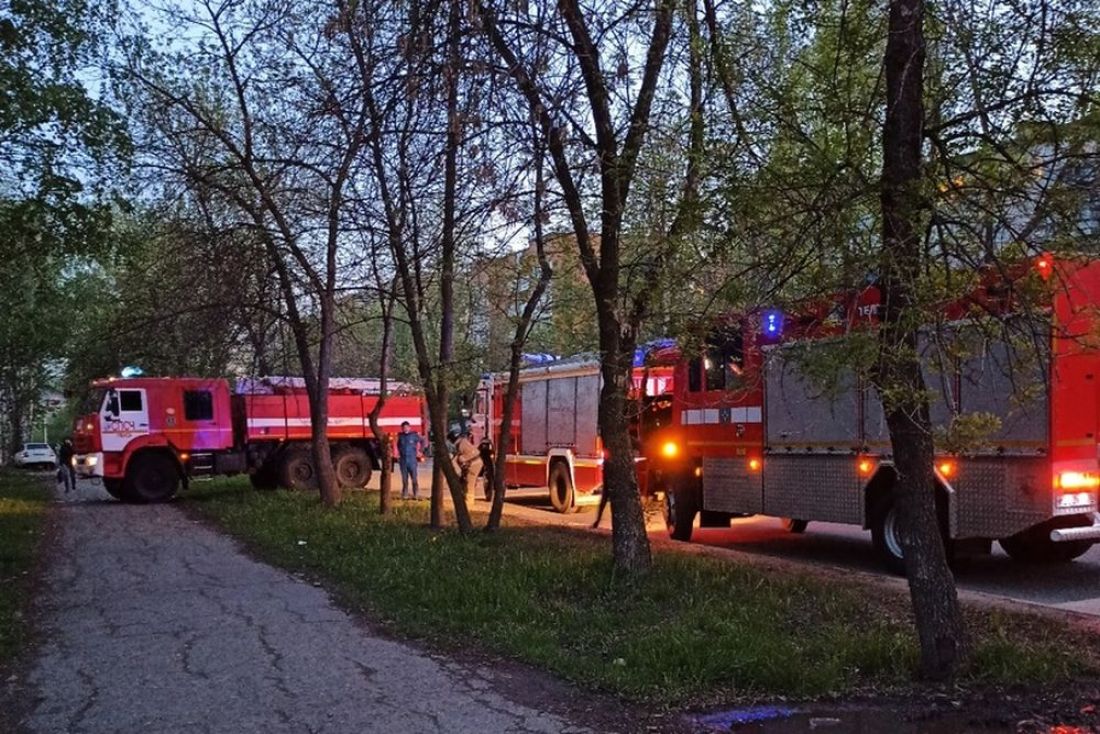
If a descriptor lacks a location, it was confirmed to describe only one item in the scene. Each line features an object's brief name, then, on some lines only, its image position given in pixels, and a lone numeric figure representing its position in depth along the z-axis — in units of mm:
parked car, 57500
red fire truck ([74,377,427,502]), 22797
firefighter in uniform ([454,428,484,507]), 18375
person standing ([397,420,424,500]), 23297
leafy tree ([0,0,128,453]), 10391
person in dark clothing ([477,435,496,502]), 22141
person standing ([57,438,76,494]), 27391
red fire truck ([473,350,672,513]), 18547
